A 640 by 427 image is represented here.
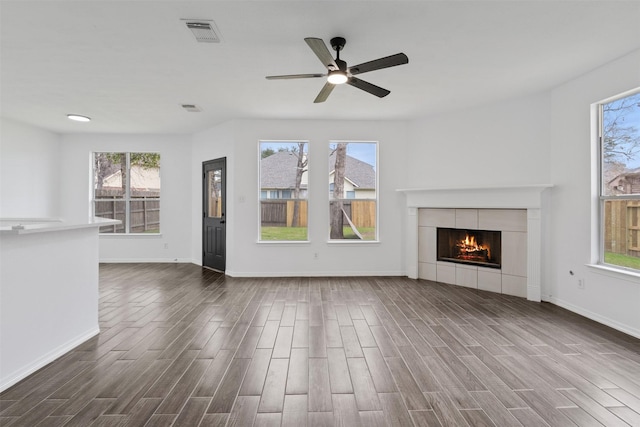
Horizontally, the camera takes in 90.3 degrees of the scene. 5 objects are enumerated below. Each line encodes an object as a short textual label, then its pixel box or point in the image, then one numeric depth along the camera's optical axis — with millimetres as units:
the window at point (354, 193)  5688
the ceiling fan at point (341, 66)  2475
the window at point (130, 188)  6887
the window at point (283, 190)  5652
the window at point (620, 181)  3221
